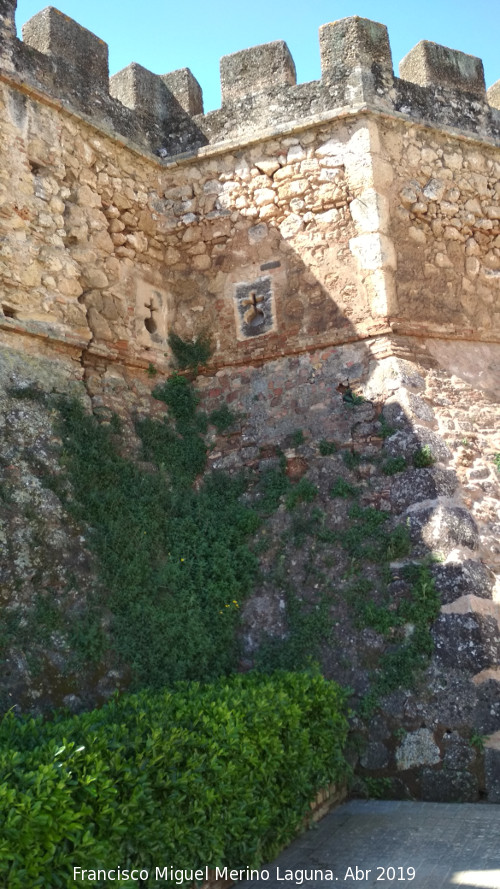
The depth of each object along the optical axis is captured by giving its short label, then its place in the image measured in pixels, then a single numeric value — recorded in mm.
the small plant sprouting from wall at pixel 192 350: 7590
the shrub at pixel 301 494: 6480
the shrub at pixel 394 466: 6312
